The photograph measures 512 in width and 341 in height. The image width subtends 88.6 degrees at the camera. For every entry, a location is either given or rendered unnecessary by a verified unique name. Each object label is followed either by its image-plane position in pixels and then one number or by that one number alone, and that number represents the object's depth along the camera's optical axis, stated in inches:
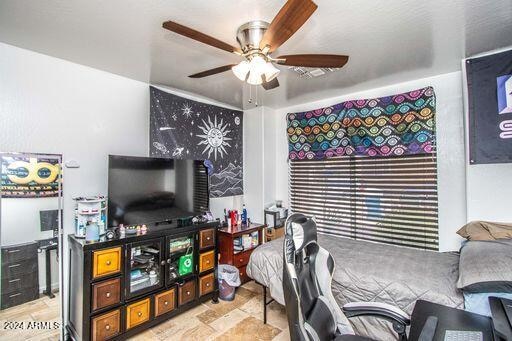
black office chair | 47.8
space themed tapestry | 118.1
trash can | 119.3
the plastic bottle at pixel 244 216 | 146.9
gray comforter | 70.4
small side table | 128.0
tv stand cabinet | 83.4
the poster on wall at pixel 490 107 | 85.5
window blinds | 113.5
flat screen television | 96.4
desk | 48.4
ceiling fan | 55.4
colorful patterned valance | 112.2
